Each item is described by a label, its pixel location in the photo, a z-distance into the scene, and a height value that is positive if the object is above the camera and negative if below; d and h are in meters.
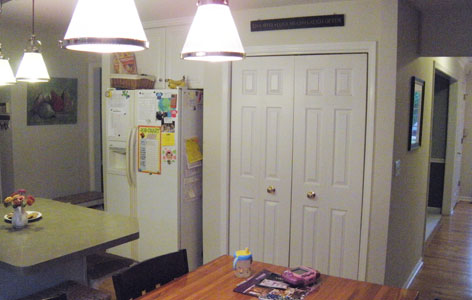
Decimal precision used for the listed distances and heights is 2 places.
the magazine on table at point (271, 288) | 1.86 -0.74
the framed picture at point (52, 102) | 5.11 +0.14
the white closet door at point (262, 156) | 3.62 -0.31
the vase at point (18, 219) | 2.77 -0.66
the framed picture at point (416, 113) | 3.58 +0.07
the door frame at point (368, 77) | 3.25 +0.31
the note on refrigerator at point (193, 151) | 3.98 -0.30
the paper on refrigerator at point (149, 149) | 4.00 -0.30
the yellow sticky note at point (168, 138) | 3.91 -0.19
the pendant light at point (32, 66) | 2.44 +0.26
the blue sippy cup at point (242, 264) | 2.07 -0.68
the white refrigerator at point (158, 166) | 3.93 -0.45
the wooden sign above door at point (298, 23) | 3.33 +0.75
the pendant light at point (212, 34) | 1.41 +0.27
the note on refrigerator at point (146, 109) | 3.99 +0.06
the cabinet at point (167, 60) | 4.07 +0.54
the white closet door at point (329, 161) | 3.35 -0.32
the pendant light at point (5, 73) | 2.59 +0.23
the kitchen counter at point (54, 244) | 2.27 -0.72
